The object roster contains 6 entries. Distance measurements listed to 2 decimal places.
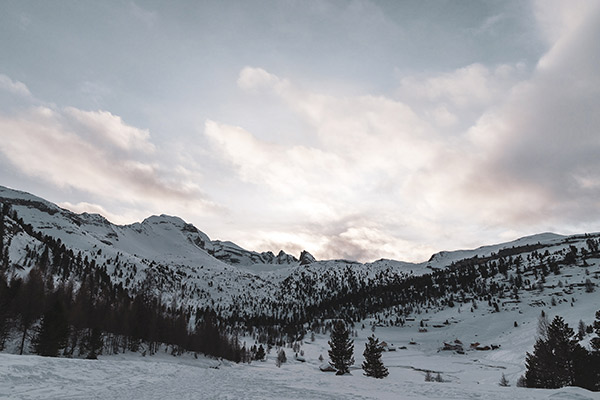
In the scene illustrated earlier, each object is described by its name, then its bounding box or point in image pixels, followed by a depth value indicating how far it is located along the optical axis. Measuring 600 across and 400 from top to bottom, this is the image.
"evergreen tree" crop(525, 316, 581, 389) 44.59
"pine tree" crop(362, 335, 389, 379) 59.66
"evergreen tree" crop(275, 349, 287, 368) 108.84
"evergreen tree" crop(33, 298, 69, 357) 54.21
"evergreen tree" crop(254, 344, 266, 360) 116.88
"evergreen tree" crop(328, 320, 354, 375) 62.19
